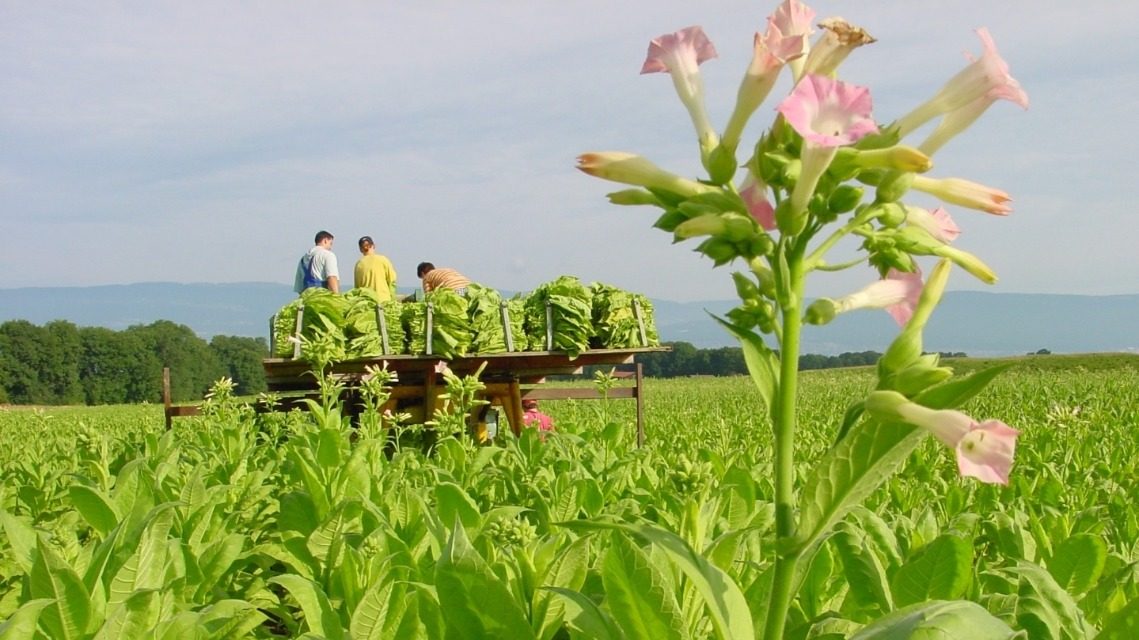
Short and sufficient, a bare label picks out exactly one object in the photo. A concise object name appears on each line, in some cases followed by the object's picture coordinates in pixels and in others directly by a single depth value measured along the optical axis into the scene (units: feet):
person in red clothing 34.73
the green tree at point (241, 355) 212.64
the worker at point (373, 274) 36.32
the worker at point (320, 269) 36.19
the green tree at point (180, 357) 211.41
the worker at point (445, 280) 32.48
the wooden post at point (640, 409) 29.68
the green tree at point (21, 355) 201.67
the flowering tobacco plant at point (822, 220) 4.18
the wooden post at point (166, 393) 28.40
